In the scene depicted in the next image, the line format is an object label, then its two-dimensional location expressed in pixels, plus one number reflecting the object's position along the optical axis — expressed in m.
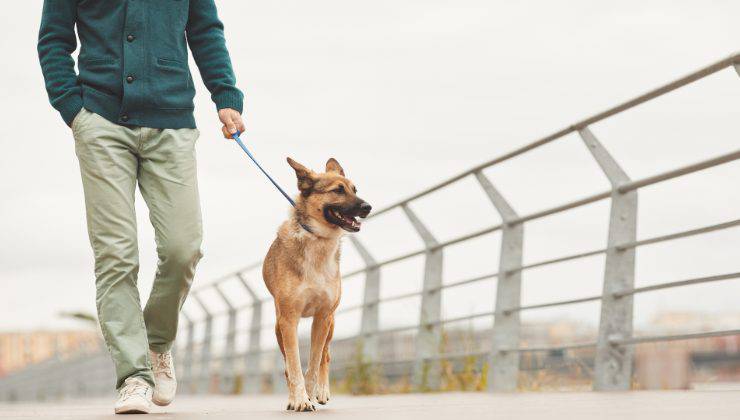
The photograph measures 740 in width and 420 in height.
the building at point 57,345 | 30.72
